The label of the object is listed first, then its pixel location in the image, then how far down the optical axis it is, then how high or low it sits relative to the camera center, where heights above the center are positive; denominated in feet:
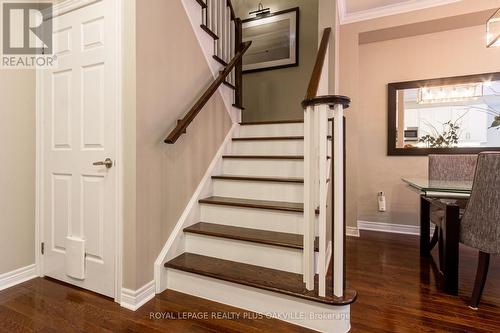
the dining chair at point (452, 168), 9.04 -0.21
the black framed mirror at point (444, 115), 10.25 +1.88
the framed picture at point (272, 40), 12.67 +5.76
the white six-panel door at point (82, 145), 5.93 +0.34
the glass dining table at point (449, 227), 6.21 -1.52
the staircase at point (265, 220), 4.79 -1.42
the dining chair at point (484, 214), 5.39 -1.08
